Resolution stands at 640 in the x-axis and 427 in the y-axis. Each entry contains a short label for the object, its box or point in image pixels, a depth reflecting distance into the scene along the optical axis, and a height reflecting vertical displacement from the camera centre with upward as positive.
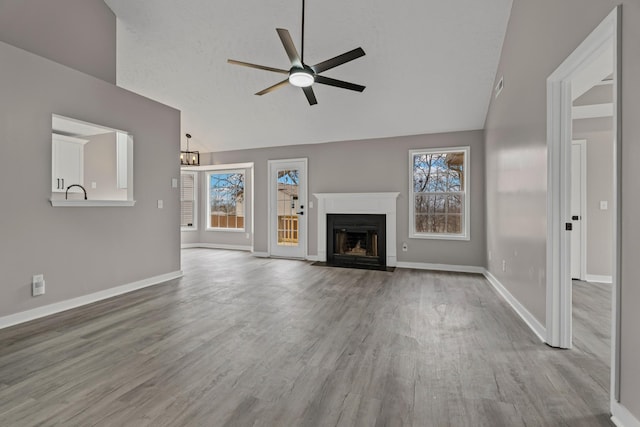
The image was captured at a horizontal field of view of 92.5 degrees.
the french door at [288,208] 6.43 +0.07
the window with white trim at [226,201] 7.66 +0.26
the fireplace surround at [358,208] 5.62 +0.07
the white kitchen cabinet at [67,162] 3.94 +0.65
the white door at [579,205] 4.58 +0.11
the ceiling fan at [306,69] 2.68 +1.36
